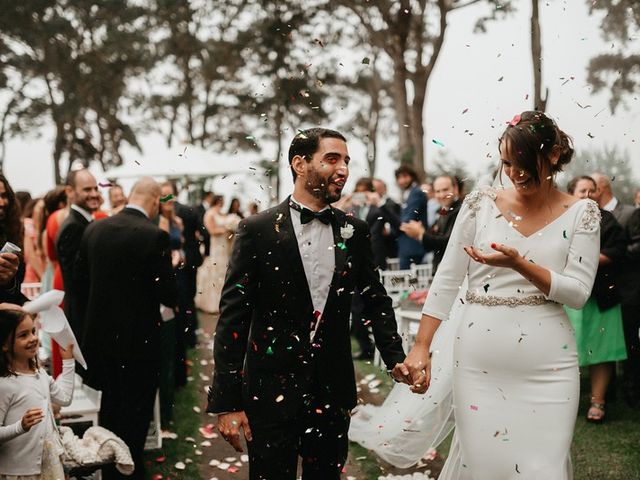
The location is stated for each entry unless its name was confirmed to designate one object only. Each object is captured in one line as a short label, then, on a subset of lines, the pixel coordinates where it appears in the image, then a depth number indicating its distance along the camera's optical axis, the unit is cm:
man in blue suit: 852
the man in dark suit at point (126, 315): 480
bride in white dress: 291
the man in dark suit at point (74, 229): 534
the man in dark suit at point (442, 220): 615
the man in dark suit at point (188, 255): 849
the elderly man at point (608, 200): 650
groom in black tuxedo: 303
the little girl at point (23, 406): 350
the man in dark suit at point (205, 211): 960
